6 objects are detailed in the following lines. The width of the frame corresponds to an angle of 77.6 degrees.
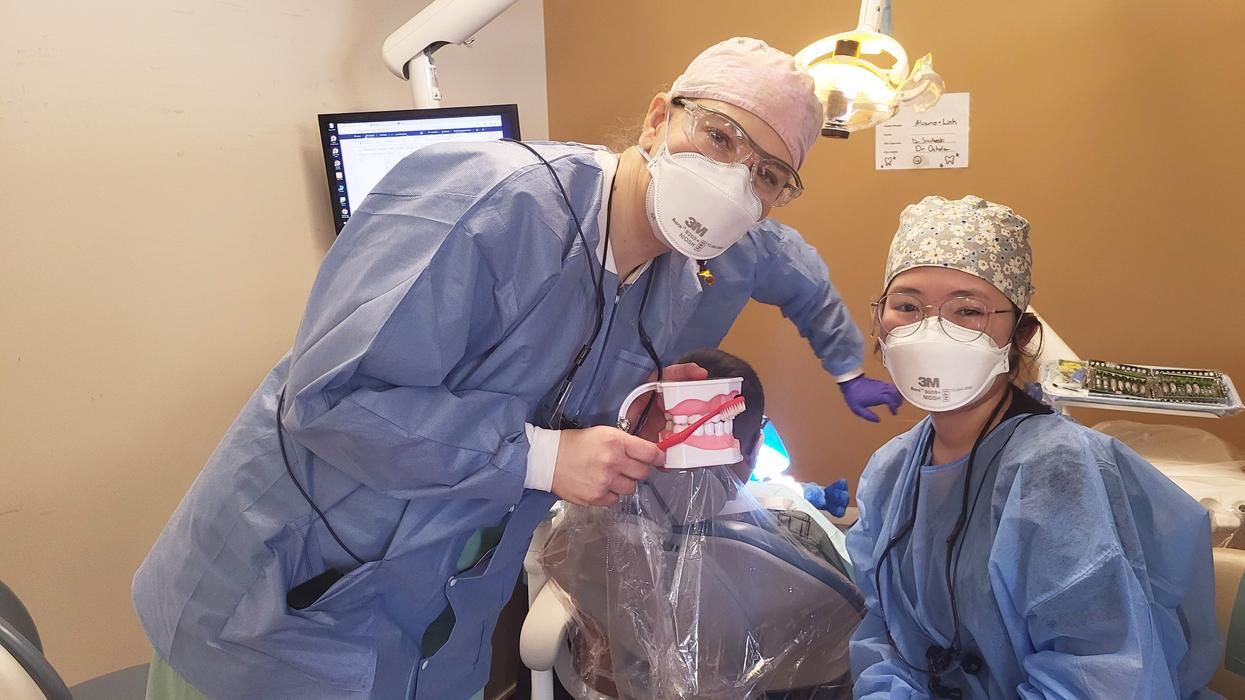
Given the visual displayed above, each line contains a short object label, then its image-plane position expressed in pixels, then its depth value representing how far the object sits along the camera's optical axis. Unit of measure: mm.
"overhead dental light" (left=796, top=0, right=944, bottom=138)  1287
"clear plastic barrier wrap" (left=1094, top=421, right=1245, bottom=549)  1174
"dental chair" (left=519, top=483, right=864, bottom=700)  1119
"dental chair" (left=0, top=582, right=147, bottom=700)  753
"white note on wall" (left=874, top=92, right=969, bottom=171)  1857
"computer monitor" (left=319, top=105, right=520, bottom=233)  1765
